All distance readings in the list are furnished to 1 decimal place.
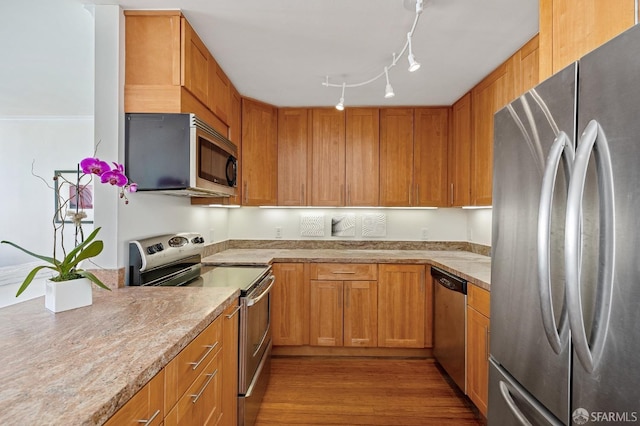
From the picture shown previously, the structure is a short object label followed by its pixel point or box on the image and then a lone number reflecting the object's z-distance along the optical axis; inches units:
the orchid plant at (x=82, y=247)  49.2
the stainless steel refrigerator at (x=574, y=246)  27.4
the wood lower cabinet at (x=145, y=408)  28.1
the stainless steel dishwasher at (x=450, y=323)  84.2
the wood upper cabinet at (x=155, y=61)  65.5
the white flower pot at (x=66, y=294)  47.2
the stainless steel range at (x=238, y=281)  66.2
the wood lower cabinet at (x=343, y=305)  110.4
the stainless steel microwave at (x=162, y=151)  65.2
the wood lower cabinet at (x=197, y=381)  38.0
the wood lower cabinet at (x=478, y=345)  72.6
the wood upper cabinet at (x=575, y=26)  32.7
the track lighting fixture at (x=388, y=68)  57.7
